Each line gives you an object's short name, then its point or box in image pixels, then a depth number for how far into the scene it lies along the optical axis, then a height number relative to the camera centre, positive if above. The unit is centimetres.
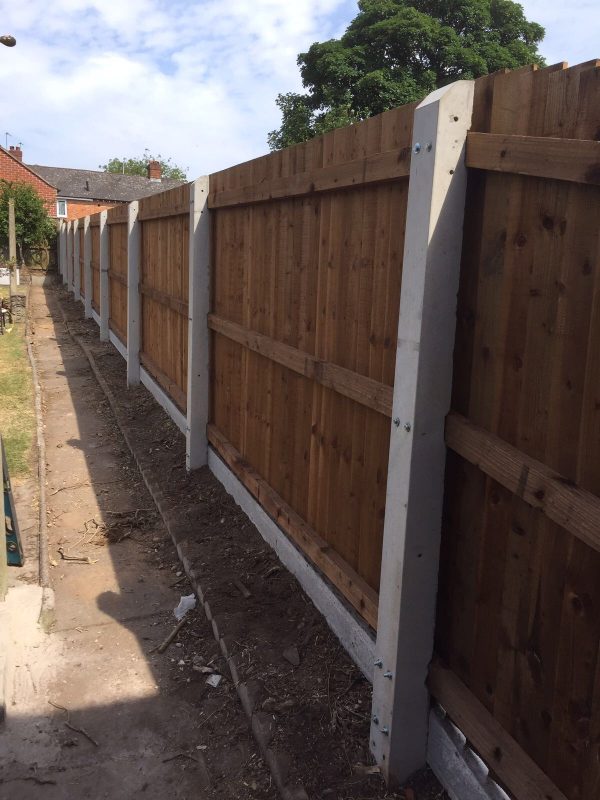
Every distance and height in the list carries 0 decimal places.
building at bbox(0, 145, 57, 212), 4265 +428
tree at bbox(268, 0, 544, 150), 3161 +949
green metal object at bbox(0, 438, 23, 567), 496 -201
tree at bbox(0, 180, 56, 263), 3459 +135
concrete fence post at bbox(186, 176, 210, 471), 599 -58
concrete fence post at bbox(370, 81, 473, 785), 236 -58
